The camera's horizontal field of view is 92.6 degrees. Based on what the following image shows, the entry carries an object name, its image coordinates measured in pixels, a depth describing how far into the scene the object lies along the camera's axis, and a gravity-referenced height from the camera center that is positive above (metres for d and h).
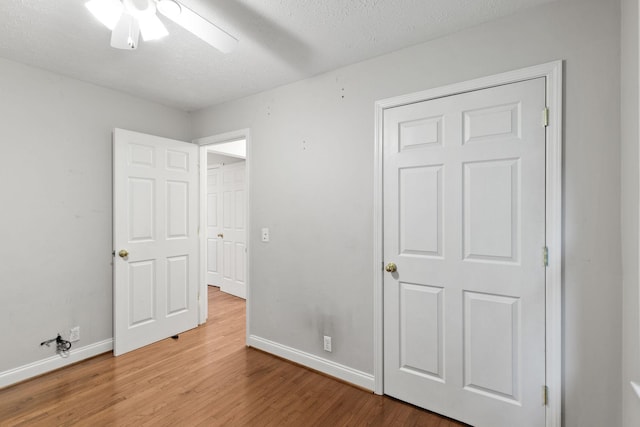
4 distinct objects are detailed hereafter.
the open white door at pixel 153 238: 2.79 -0.25
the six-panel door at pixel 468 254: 1.69 -0.25
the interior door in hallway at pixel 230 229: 4.79 -0.25
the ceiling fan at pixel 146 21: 1.37 +0.92
